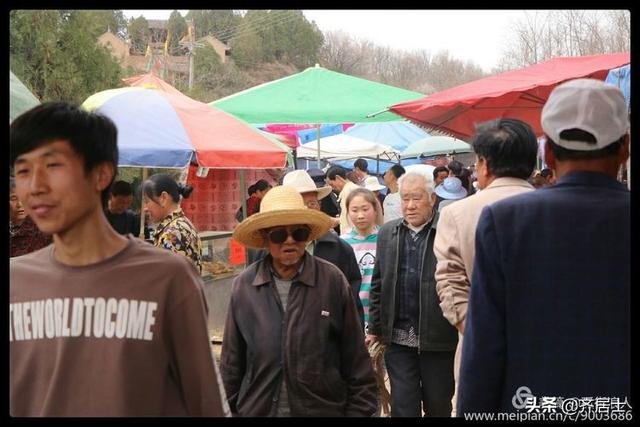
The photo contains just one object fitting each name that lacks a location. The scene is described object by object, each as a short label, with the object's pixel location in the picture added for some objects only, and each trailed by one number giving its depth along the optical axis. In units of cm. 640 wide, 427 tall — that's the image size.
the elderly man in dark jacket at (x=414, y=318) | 459
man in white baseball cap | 240
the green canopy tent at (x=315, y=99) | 910
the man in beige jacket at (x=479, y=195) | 367
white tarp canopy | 2102
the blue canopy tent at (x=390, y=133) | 2206
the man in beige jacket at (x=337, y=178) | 975
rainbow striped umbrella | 699
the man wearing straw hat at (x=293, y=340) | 348
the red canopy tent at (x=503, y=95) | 534
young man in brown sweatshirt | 208
